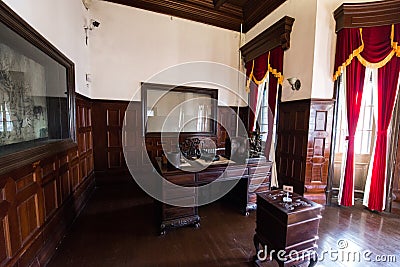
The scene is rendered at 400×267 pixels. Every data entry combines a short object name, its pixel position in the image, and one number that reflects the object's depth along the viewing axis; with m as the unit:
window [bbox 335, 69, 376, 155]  2.92
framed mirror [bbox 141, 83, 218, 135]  3.91
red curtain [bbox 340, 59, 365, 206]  2.74
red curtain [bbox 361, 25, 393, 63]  2.49
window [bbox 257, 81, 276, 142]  3.95
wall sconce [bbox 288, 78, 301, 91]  3.12
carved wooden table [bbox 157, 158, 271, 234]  2.17
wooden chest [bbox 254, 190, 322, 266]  1.51
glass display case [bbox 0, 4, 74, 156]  1.32
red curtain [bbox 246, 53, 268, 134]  3.88
